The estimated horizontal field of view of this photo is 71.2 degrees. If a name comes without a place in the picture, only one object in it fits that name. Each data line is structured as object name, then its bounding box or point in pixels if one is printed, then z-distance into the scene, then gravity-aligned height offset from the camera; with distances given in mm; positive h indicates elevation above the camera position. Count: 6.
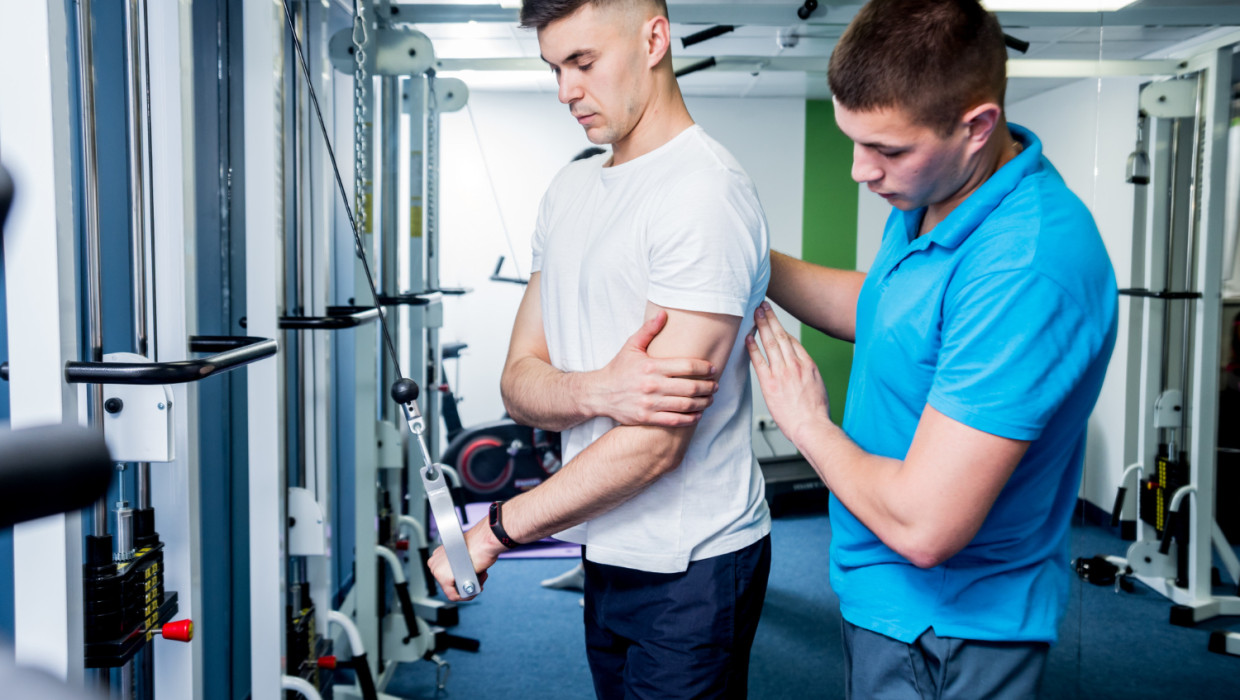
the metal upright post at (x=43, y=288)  835 +17
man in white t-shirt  1064 -100
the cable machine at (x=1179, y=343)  3137 -131
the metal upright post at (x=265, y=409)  1504 -185
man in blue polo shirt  849 -76
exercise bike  4195 -720
